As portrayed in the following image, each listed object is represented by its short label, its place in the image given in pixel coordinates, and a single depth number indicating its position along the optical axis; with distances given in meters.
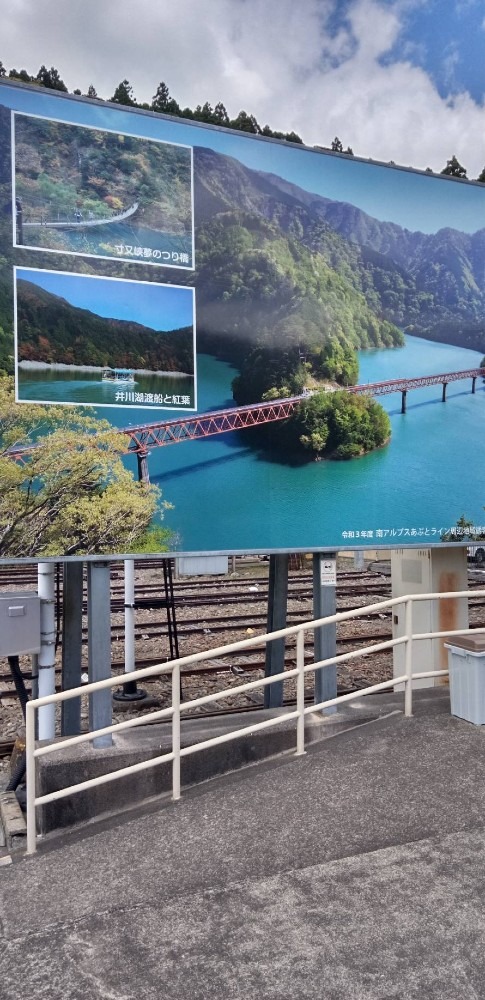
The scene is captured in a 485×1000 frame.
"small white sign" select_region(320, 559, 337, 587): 6.86
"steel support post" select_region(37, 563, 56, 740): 6.24
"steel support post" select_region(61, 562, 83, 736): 6.79
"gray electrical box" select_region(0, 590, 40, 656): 5.88
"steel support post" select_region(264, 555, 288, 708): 7.59
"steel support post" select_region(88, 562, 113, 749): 5.96
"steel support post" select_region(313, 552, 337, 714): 6.87
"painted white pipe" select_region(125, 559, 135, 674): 9.29
